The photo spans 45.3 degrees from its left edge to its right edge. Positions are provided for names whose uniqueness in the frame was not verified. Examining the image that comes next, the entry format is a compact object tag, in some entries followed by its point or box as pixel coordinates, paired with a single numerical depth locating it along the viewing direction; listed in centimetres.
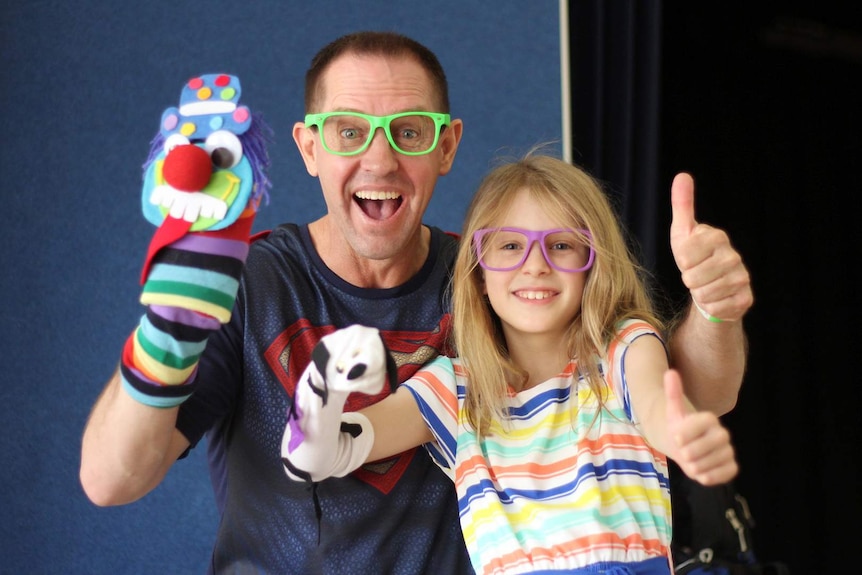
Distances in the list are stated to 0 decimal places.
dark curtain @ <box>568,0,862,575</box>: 362
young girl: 157
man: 163
